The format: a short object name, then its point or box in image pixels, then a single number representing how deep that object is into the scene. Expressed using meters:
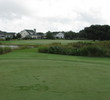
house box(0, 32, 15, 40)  71.36
